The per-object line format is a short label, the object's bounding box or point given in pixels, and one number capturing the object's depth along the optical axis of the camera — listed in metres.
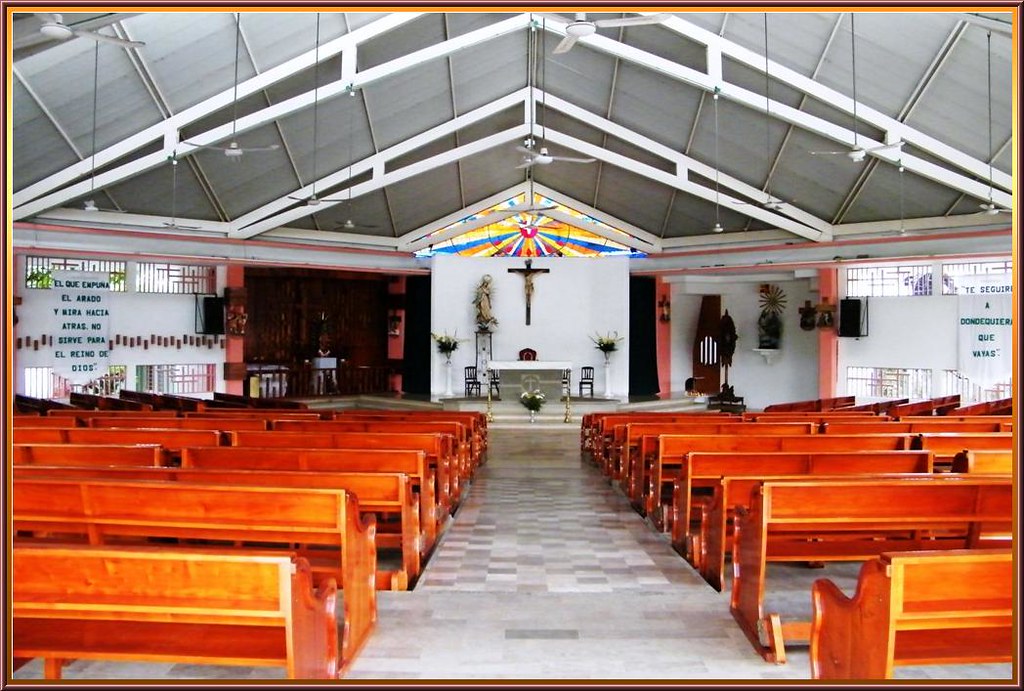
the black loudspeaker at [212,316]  16.00
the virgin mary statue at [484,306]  18.45
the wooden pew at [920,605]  2.54
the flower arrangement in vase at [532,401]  12.96
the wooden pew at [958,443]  5.89
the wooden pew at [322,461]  4.94
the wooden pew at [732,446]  5.78
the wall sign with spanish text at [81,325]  12.90
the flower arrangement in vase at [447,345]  17.97
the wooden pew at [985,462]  4.70
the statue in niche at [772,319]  18.55
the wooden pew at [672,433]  6.63
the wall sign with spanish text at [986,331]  13.74
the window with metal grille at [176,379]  15.77
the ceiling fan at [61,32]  6.11
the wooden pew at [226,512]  3.41
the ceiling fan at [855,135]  9.34
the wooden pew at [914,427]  6.76
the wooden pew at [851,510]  3.60
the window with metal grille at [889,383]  15.49
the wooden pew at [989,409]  9.90
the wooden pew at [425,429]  6.83
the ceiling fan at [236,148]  9.77
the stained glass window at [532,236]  18.80
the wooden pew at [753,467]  4.85
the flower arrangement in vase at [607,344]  18.12
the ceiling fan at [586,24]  7.75
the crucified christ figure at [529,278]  18.03
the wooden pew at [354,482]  3.95
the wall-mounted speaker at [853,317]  15.95
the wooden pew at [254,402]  11.74
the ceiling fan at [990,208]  11.43
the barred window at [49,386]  13.56
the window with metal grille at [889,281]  15.30
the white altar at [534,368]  16.67
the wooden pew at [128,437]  5.67
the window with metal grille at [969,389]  13.86
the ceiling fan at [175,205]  13.35
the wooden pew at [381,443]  5.70
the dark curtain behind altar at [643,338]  19.33
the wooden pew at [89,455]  4.90
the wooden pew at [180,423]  6.88
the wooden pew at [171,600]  2.56
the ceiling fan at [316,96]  10.74
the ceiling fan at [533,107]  11.27
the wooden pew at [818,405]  12.22
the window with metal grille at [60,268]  13.06
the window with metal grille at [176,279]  15.62
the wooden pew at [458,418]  8.63
